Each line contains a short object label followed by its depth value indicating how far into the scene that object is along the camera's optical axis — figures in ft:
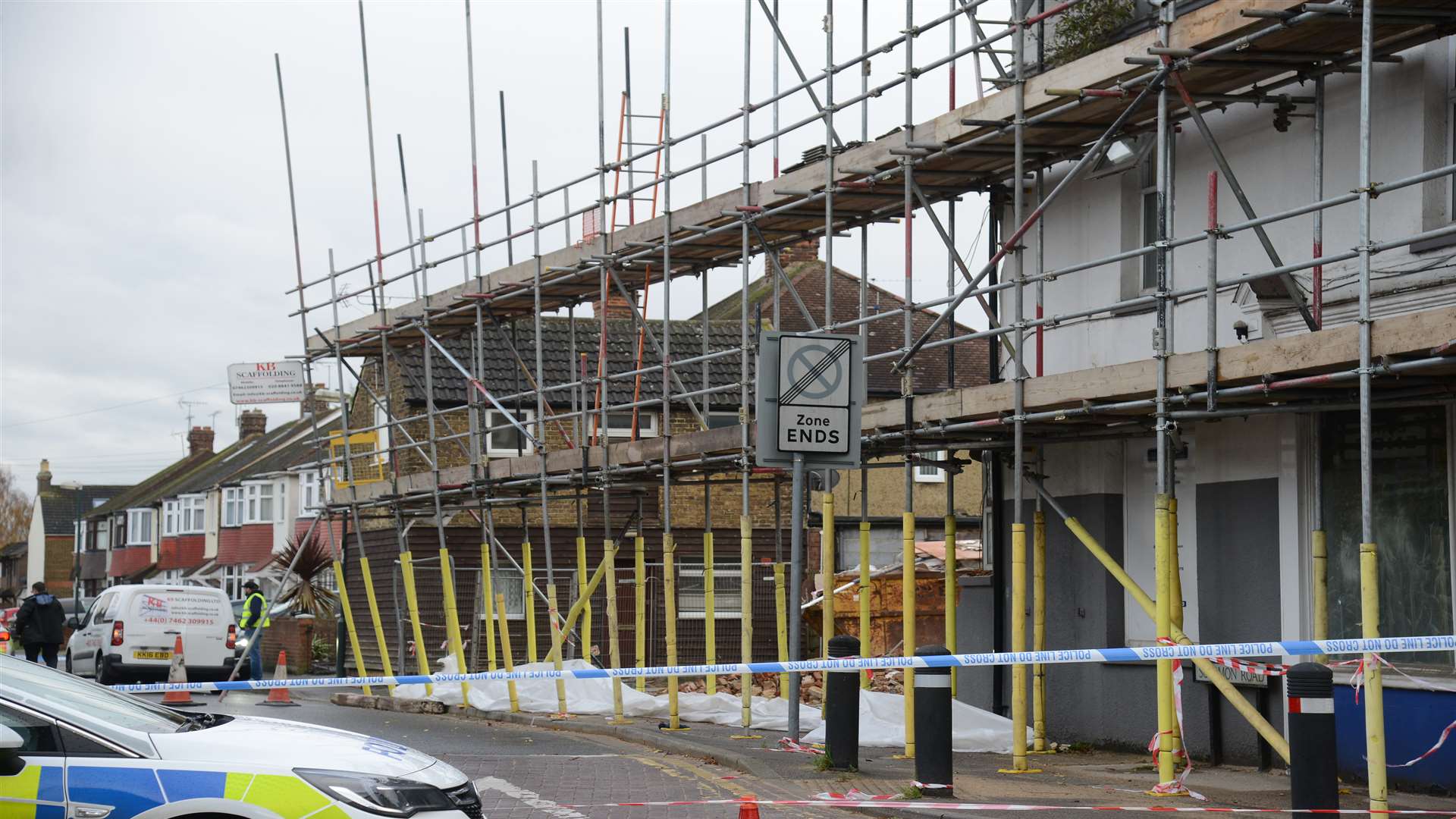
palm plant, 116.57
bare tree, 388.16
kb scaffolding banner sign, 83.30
